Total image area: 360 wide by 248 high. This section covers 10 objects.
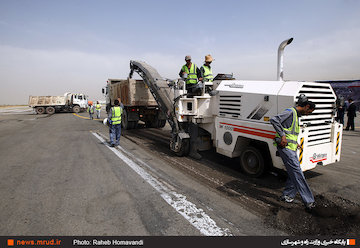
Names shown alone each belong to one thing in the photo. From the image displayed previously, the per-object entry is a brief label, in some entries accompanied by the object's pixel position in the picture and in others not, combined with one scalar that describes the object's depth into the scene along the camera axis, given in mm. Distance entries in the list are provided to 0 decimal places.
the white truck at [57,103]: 26844
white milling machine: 3887
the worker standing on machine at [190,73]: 6396
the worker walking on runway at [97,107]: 18288
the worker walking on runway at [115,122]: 7598
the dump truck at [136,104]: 10008
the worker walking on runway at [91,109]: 17897
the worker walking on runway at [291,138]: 3342
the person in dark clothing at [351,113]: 10945
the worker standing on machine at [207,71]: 6250
